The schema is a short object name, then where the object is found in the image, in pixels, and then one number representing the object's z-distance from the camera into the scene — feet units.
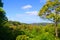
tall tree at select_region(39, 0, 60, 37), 33.44
